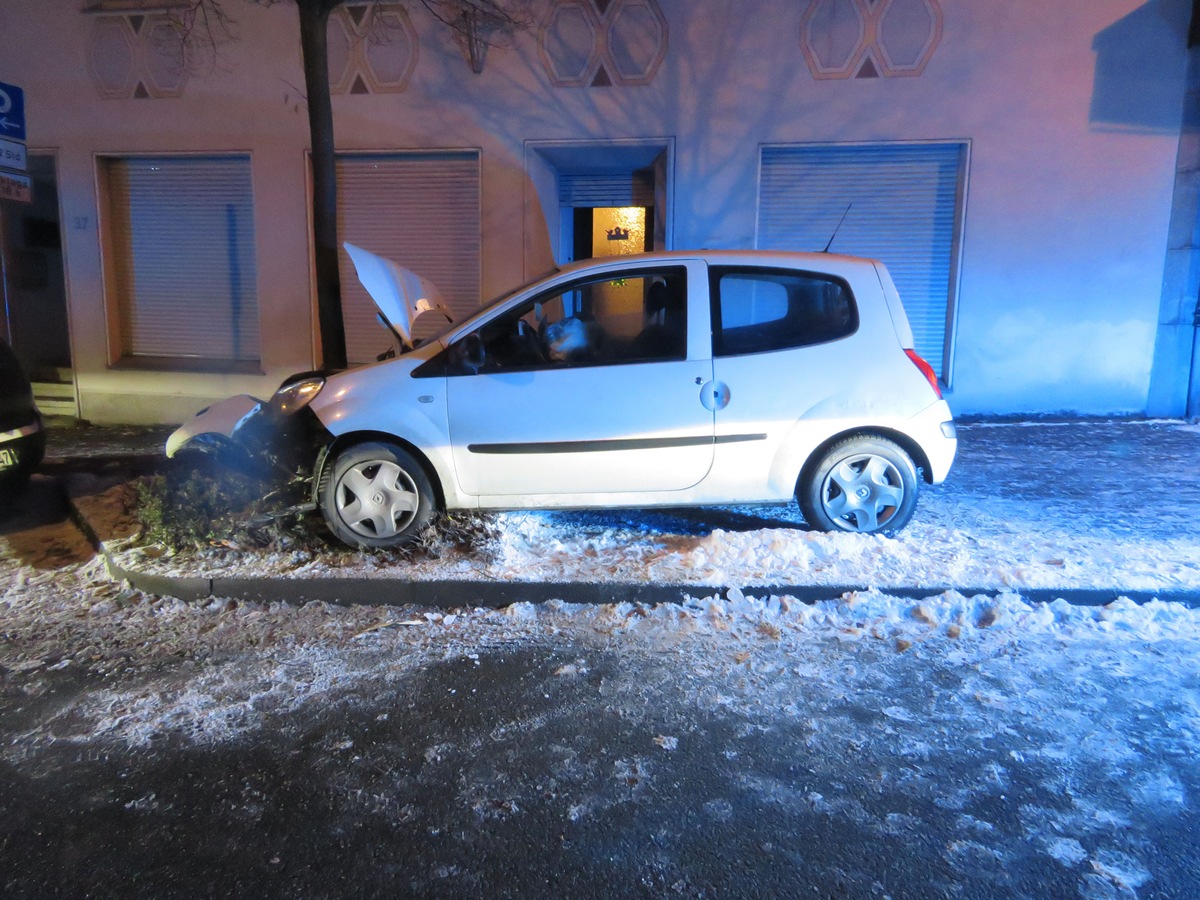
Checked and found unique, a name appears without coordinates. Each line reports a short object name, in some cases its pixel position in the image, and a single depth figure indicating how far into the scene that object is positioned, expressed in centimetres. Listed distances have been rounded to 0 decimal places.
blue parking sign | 672
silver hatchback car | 498
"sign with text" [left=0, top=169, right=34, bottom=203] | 680
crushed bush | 509
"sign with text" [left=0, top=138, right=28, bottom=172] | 677
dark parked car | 595
